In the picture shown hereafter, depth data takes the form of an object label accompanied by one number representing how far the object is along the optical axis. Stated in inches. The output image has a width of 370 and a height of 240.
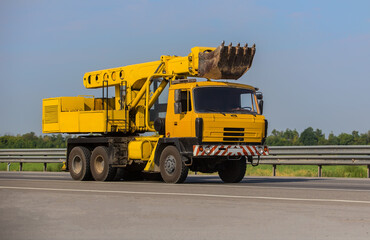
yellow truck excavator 693.9
